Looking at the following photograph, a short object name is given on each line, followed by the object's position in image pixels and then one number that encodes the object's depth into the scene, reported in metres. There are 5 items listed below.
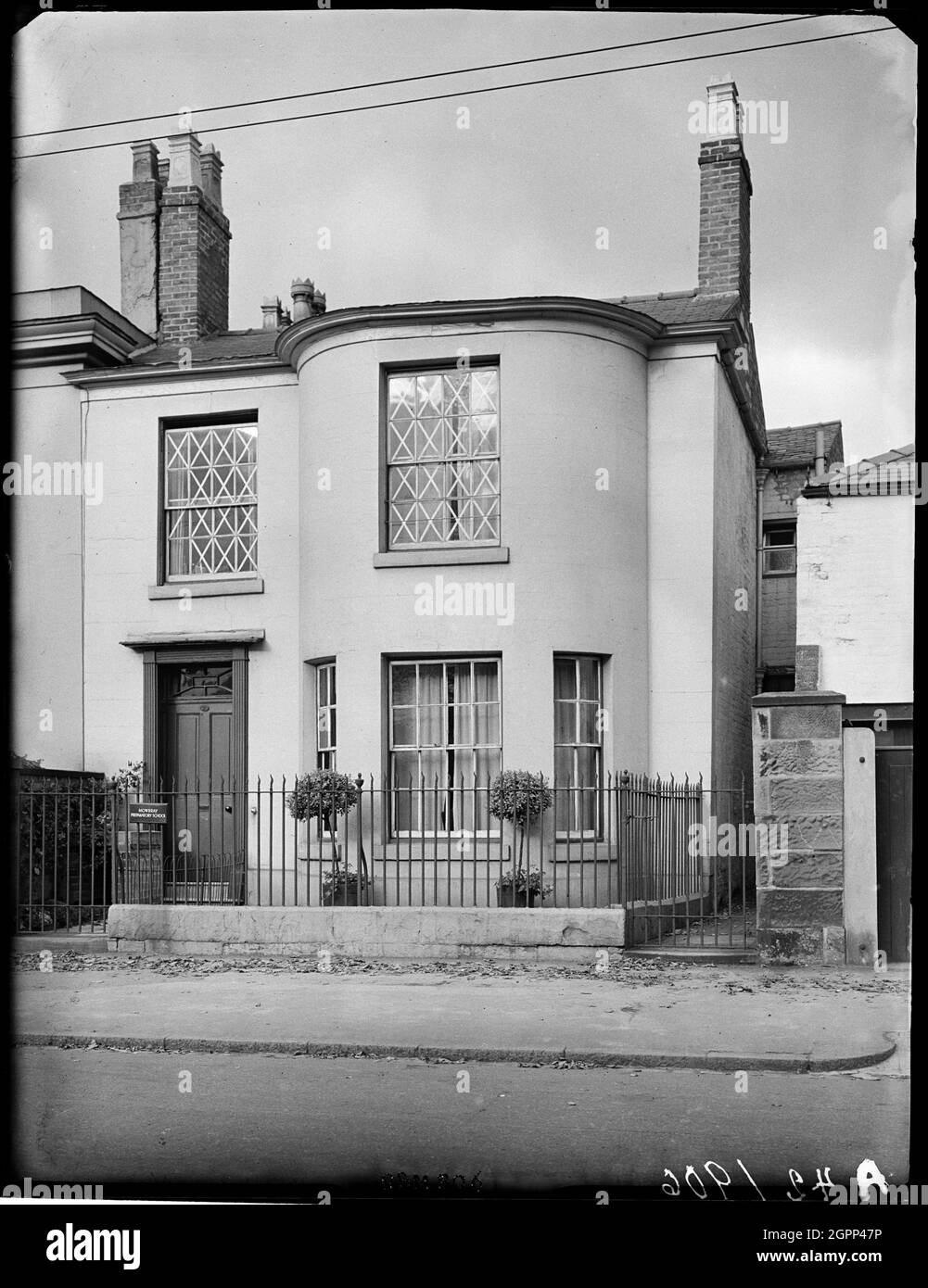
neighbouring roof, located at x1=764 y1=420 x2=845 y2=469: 22.07
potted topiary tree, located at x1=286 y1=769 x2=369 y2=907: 14.46
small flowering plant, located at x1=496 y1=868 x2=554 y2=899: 13.71
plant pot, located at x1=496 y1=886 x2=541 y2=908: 13.89
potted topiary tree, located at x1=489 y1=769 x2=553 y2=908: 13.89
